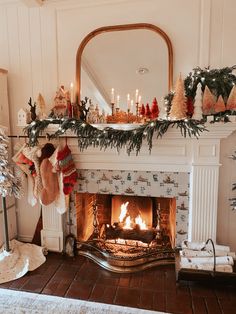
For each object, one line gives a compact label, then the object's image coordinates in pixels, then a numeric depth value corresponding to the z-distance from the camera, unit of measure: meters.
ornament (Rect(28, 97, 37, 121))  2.57
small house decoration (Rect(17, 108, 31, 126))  2.55
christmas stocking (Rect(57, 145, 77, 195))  2.48
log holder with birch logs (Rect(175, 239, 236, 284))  2.13
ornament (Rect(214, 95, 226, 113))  2.21
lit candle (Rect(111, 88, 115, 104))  2.55
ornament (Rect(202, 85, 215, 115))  2.21
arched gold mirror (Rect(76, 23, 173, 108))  2.44
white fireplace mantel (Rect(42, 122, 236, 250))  2.36
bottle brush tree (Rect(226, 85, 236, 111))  2.16
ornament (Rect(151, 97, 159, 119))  2.36
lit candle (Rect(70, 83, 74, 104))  2.61
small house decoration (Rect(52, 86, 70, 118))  2.56
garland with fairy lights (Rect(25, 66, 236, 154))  2.19
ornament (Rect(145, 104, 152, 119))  2.40
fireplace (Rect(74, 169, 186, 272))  2.54
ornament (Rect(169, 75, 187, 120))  2.15
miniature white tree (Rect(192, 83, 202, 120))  2.21
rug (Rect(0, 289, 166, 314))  1.93
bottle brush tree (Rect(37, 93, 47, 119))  2.60
